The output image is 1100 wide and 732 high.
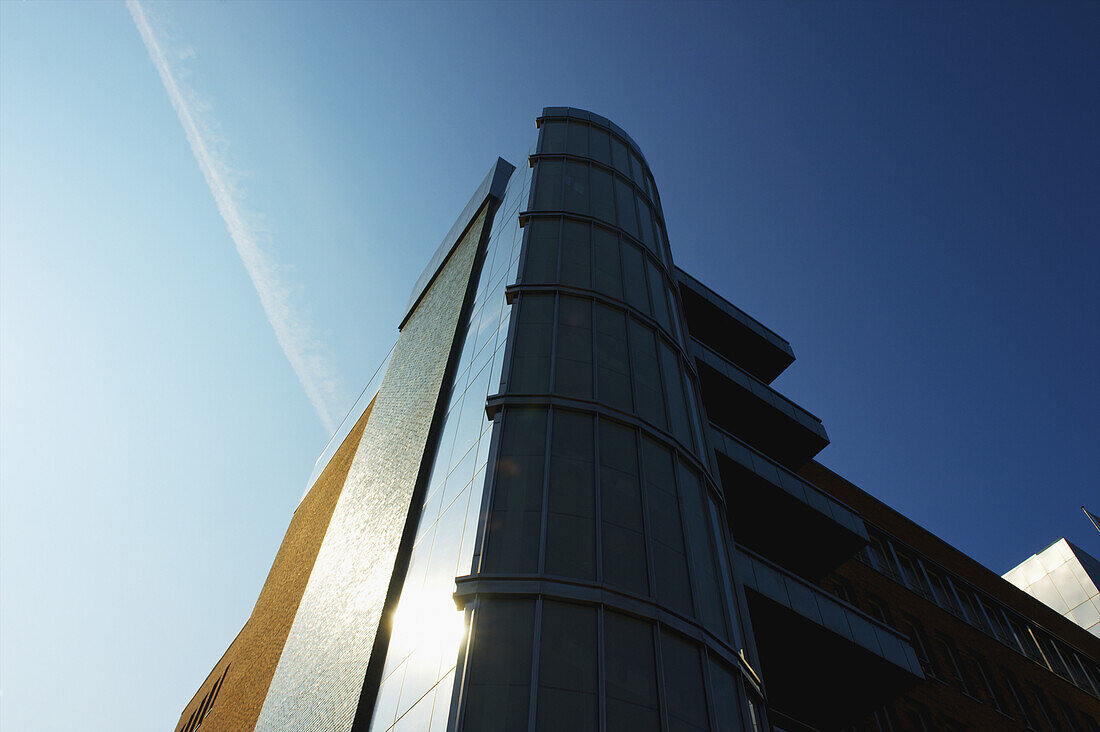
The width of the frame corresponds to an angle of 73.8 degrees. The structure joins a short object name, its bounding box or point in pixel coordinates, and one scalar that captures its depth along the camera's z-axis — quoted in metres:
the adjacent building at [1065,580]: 39.56
